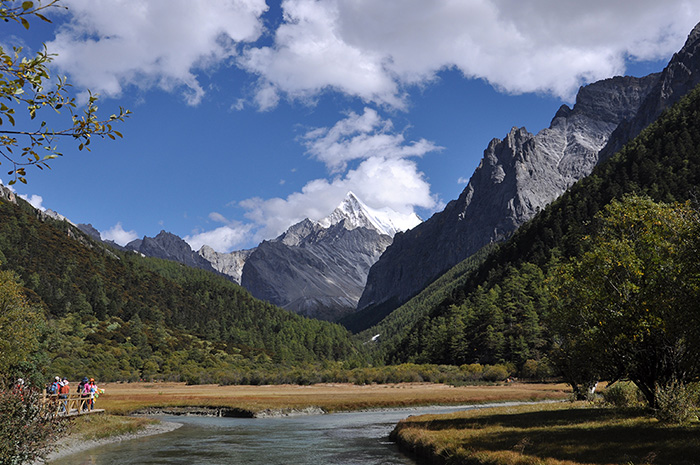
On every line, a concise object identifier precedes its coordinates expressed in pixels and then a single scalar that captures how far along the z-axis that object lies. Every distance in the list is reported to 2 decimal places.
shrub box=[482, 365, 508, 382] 136.12
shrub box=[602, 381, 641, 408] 42.63
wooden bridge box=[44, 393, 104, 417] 44.75
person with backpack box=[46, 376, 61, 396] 47.59
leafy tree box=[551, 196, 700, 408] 27.91
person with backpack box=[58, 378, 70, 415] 46.39
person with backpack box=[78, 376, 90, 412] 52.04
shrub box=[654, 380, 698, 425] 29.48
